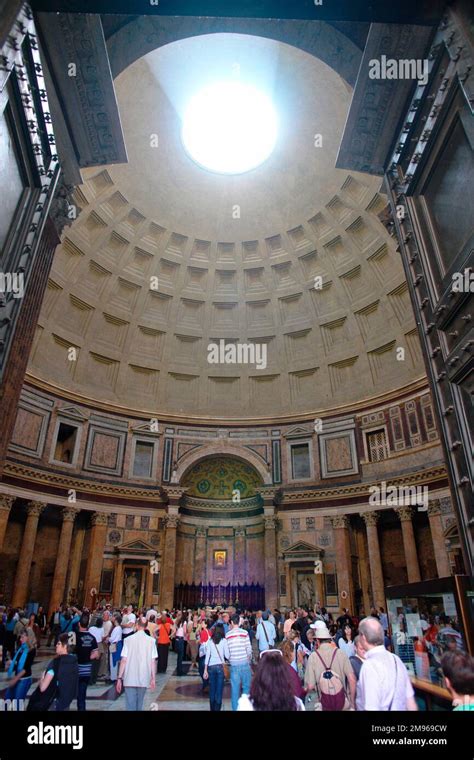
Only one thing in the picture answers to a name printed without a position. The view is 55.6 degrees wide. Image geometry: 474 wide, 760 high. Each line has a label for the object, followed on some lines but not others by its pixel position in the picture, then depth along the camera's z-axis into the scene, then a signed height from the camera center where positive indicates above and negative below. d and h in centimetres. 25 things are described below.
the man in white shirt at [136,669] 634 -79
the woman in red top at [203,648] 1039 -84
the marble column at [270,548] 2419 +292
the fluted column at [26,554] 2016 +220
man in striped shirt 754 -83
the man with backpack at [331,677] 525 -78
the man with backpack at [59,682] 538 -83
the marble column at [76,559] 2268 +223
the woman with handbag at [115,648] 1150 -96
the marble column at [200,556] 2658 +268
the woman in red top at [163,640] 1273 -89
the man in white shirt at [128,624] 1067 -37
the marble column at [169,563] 2370 +212
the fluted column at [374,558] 2228 +217
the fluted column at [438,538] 2008 +279
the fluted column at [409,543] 2136 +273
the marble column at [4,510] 2020 +398
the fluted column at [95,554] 2248 +244
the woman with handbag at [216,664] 778 -90
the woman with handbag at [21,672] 605 -79
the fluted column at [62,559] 2141 +211
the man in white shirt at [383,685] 374 -59
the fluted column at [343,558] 2294 +227
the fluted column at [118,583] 2288 +107
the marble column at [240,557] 2672 +265
